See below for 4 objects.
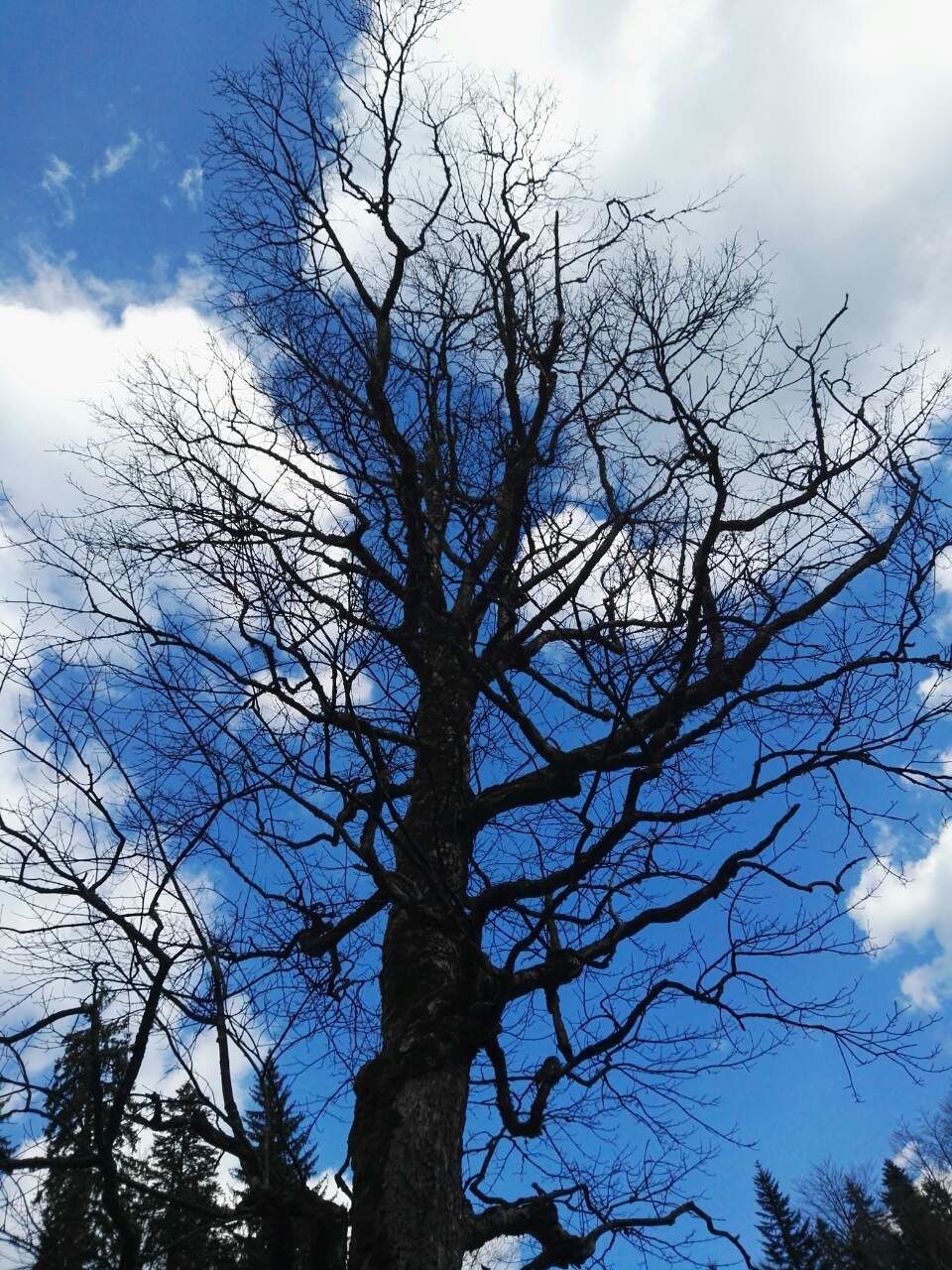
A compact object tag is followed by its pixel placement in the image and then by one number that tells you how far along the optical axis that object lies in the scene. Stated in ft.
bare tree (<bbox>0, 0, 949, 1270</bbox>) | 10.40
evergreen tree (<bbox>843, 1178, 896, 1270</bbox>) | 79.30
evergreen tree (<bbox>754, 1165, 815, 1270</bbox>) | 108.17
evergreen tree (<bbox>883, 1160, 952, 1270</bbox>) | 84.84
